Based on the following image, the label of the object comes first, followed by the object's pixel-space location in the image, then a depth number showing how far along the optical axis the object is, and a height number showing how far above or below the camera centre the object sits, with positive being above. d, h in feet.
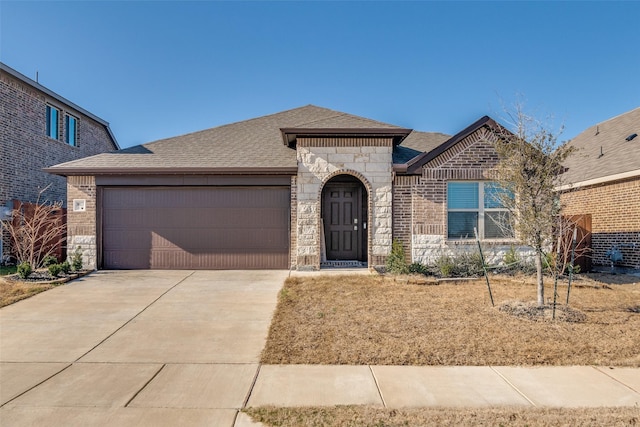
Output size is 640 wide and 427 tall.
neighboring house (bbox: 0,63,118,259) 41.60 +11.00
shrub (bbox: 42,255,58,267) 32.48 -3.29
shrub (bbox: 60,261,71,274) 30.75 -3.65
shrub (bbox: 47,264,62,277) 29.73 -3.68
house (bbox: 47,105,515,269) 33.73 +2.13
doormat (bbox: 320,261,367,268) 36.35 -4.18
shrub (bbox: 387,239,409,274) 31.07 -3.34
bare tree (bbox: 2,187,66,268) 32.45 -0.58
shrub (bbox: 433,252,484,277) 31.23 -3.76
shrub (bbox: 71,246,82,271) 32.83 -3.29
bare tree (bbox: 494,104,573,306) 21.22 +2.16
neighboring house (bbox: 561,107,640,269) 35.12 +2.81
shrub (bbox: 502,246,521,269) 32.50 -3.17
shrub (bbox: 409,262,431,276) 31.35 -4.00
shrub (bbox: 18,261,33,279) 29.14 -3.65
